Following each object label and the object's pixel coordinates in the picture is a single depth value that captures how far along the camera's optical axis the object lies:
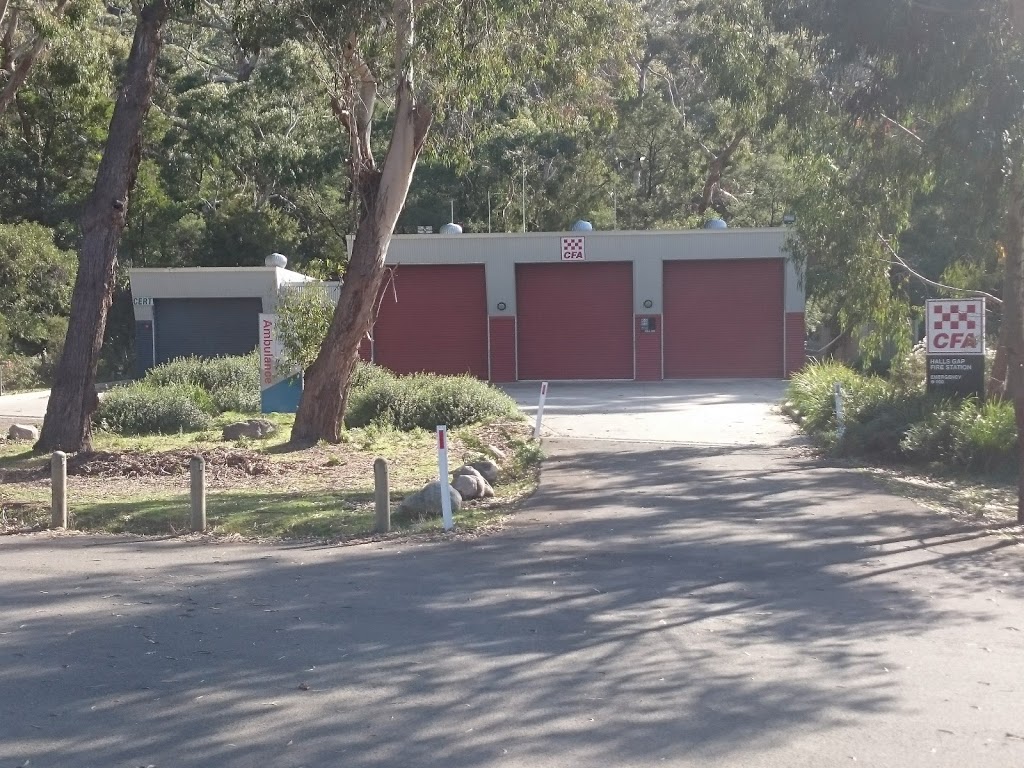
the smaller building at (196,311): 38.91
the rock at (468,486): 14.70
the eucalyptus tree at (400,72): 16.94
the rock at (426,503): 13.39
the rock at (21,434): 22.71
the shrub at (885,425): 17.98
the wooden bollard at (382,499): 12.56
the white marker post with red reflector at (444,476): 12.69
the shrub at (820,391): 21.33
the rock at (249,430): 22.31
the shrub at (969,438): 16.23
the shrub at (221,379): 27.16
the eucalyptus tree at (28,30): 21.28
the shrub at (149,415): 23.52
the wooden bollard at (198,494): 13.10
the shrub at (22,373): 43.03
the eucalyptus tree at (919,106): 13.26
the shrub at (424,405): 23.59
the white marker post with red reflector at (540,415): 21.80
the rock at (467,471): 15.17
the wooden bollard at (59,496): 13.54
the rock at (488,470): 16.19
